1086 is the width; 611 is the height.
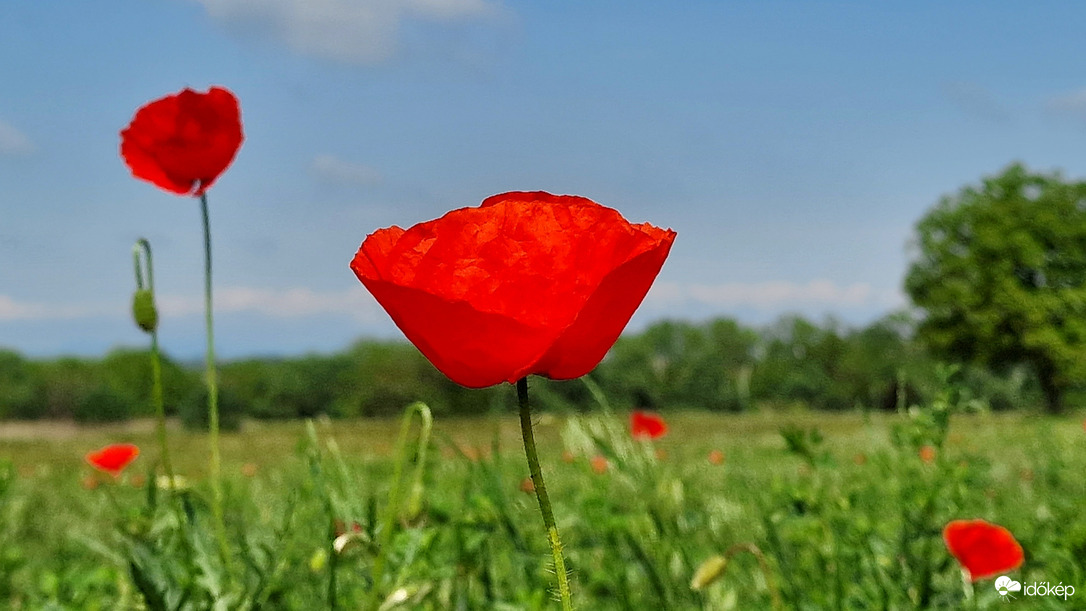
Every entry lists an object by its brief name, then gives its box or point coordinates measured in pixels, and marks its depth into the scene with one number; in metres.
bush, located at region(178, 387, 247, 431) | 20.92
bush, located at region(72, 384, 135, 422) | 40.81
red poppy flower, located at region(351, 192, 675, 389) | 0.85
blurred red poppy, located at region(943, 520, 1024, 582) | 1.91
